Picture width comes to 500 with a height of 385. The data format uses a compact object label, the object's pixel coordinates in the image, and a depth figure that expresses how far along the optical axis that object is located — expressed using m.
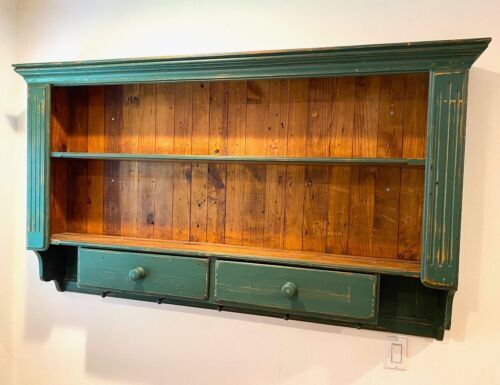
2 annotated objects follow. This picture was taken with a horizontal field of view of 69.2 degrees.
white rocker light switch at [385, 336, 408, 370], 1.39
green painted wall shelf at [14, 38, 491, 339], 1.16
